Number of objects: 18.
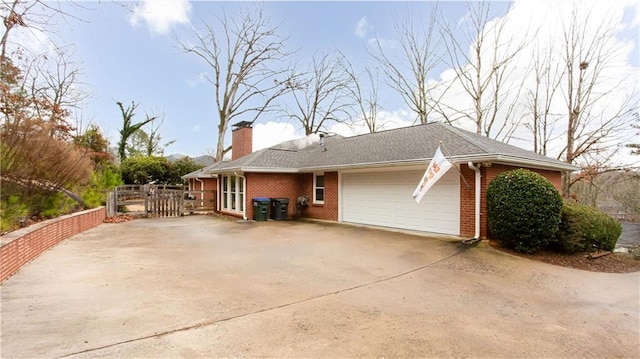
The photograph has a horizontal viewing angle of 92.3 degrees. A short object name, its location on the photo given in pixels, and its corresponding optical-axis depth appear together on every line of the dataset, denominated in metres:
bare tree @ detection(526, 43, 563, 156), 17.70
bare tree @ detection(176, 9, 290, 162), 23.94
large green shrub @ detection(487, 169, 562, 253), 6.85
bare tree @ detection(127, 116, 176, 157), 35.91
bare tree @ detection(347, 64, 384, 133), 25.08
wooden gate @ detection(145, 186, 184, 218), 14.45
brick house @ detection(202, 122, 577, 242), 8.43
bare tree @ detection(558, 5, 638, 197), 15.68
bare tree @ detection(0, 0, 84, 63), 5.11
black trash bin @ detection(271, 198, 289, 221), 13.55
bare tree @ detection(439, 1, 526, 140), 18.39
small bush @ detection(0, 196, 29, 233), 5.70
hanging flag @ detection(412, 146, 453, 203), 7.31
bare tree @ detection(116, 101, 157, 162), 30.58
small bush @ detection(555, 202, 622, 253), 7.09
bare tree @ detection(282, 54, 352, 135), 26.42
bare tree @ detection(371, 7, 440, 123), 20.59
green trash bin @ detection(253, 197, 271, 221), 13.15
